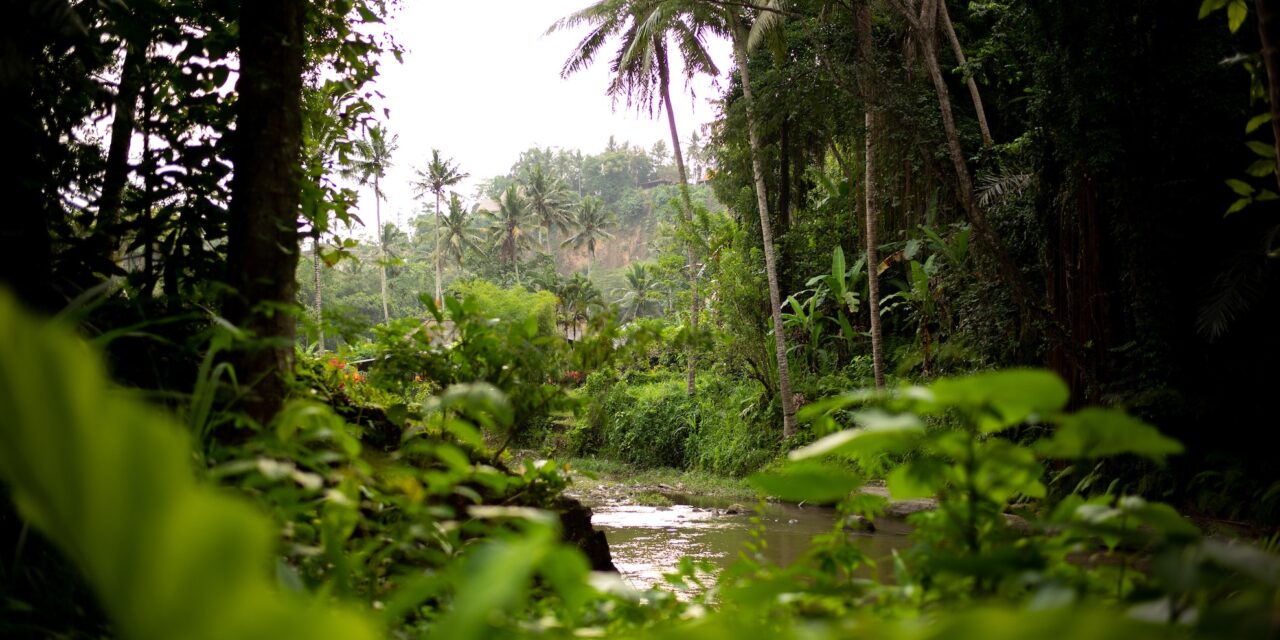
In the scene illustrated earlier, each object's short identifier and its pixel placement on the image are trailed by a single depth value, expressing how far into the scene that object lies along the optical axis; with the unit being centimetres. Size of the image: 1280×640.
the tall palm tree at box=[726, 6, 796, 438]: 1291
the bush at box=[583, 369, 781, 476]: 1428
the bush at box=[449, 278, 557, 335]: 2692
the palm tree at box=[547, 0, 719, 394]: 1656
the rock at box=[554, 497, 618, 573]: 321
